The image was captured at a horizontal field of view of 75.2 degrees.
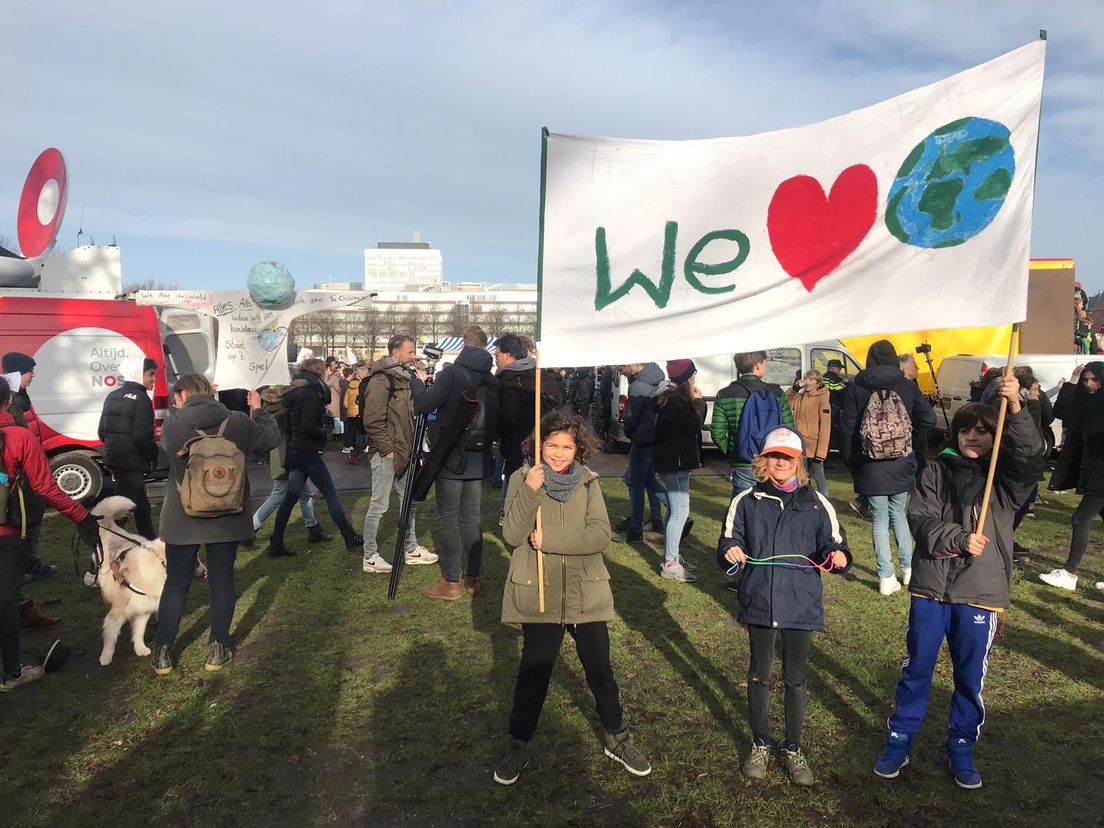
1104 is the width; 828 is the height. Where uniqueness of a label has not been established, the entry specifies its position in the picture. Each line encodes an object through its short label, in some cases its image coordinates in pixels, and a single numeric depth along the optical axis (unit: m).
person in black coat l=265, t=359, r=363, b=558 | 6.86
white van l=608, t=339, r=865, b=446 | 12.63
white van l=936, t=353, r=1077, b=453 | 11.78
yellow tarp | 14.56
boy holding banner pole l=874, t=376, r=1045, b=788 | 3.08
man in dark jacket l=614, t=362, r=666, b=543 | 6.98
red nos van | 9.23
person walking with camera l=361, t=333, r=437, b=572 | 6.23
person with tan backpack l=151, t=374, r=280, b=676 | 4.30
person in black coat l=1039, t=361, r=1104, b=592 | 5.85
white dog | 4.53
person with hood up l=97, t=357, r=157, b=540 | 6.59
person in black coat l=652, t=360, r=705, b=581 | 6.18
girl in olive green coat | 3.18
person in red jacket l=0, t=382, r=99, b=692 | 4.07
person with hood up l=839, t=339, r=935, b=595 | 5.52
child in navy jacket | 3.19
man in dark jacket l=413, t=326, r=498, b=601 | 5.37
